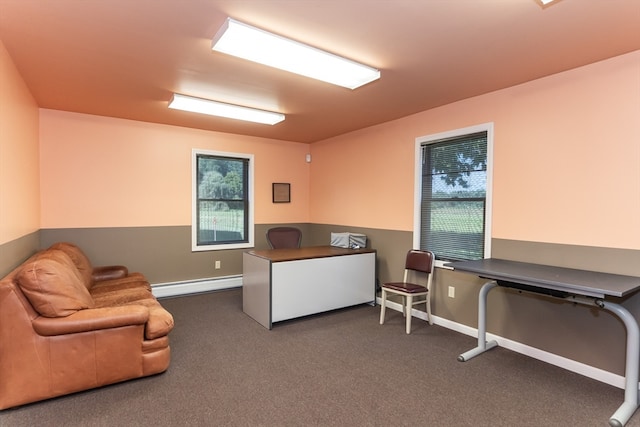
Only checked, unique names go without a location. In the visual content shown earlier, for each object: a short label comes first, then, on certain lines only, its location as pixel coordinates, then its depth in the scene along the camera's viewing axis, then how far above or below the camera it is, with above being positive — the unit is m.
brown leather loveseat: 2.18 -0.95
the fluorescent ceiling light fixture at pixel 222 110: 3.51 +1.08
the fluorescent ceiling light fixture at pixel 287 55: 2.12 +1.08
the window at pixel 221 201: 5.10 +0.06
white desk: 3.64 -0.89
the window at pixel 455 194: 3.46 +0.15
